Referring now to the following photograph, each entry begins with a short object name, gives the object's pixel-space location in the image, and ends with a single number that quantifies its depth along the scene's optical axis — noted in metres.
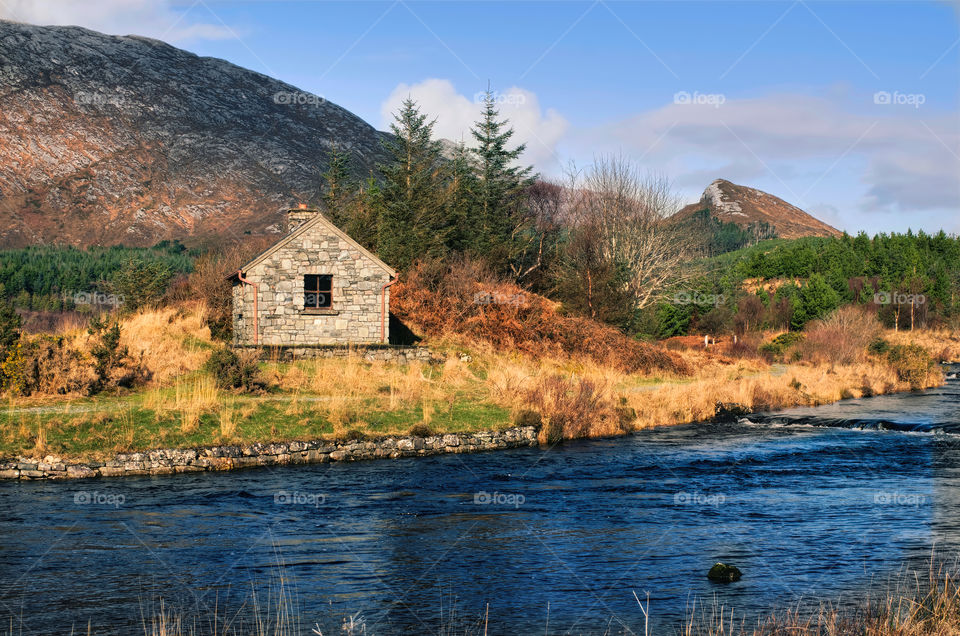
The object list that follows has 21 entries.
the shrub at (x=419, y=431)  26.02
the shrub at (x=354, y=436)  24.91
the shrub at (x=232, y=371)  28.88
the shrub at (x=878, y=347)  52.84
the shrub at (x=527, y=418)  28.45
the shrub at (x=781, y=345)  59.10
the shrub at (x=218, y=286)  42.41
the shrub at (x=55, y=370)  26.45
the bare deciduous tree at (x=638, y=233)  63.16
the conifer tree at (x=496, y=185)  62.66
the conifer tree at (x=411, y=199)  50.00
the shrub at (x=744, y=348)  57.62
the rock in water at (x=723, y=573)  14.04
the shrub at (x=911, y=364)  48.41
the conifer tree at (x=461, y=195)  57.12
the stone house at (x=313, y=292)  37.59
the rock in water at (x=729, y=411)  35.20
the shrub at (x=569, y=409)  28.89
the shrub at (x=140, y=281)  51.59
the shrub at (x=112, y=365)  27.98
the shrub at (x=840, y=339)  52.12
